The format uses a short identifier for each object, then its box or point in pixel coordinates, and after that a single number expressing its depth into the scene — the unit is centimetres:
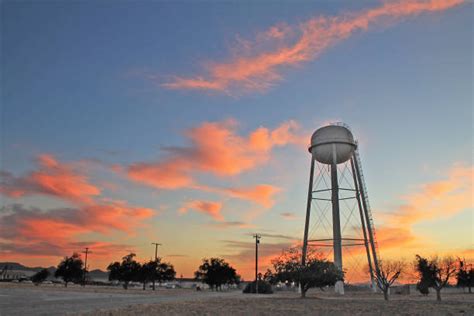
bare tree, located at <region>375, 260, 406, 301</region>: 4750
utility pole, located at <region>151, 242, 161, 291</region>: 10968
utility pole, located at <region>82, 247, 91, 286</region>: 11011
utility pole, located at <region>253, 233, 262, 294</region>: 7944
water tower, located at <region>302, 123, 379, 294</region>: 6406
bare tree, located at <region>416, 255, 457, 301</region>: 5054
